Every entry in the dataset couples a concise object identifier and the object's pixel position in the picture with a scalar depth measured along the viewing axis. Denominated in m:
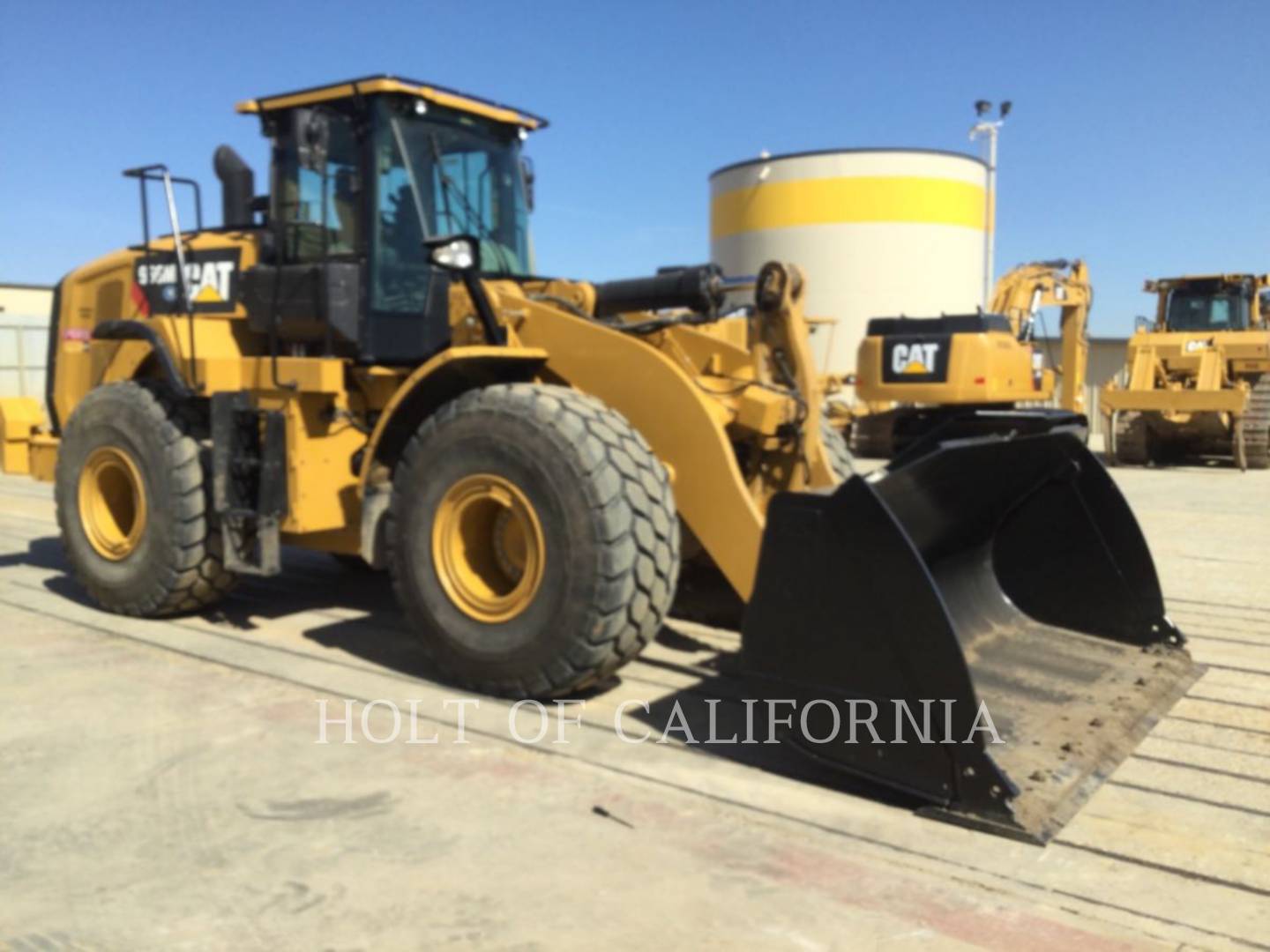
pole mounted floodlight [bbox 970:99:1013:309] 27.30
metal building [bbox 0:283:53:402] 18.25
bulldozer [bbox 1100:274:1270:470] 15.72
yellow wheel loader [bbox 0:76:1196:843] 3.40
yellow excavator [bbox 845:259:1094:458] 15.34
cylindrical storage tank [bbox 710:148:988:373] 27.52
